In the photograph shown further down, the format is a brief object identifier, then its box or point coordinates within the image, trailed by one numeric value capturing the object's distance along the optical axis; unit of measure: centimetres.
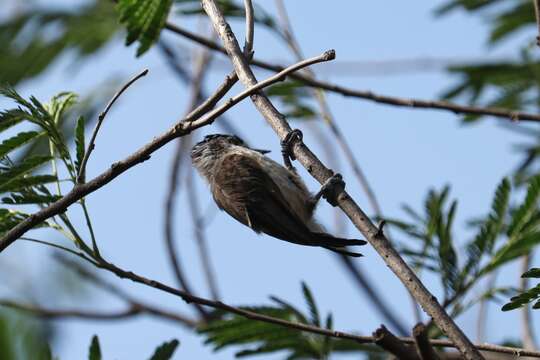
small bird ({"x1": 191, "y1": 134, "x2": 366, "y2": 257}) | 841
